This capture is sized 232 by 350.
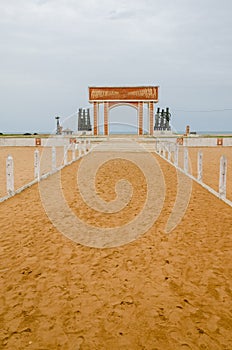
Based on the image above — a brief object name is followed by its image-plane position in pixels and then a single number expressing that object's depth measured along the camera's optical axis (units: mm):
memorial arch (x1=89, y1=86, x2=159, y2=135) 42938
